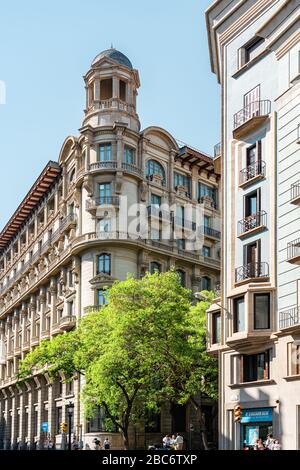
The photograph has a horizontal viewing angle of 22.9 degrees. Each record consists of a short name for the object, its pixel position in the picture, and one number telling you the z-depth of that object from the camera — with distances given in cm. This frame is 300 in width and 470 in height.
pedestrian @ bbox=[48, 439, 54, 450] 6003
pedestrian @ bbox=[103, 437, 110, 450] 4969
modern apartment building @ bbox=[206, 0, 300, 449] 3309
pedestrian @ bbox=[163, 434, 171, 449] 4429
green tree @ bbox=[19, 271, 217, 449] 4366
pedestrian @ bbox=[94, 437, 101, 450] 5034
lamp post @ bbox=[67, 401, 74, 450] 4728
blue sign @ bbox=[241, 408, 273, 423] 3362
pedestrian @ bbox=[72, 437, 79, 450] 5576
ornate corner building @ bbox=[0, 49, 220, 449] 6191
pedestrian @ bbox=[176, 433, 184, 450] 4268
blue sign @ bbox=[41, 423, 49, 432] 6944
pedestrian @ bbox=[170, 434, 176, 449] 4340
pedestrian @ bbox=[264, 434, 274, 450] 3033
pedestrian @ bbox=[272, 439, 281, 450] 2972
